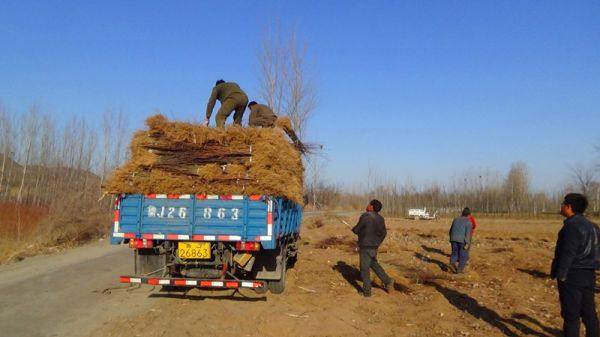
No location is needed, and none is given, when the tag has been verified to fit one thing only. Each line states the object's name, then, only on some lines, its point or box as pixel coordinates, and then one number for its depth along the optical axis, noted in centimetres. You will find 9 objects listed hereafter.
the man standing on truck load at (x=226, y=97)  955
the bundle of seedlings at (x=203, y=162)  729
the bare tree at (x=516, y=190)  5997
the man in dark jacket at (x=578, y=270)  515
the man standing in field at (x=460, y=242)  1177
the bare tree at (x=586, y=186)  5549
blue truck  716
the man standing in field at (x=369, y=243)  859
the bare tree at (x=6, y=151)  3368
